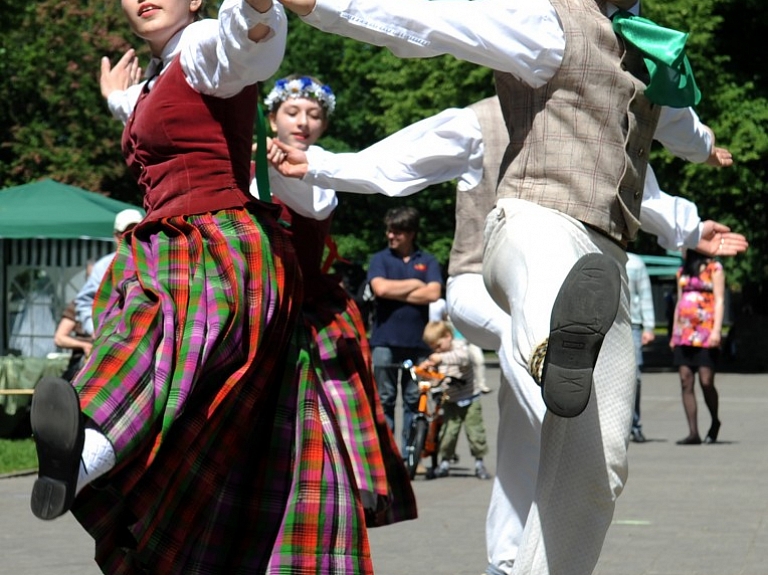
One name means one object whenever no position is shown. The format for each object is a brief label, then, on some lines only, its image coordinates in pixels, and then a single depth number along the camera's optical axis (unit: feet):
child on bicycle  49.44
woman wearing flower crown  22.50
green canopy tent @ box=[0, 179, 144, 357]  78.49
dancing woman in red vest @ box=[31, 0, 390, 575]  18.27
